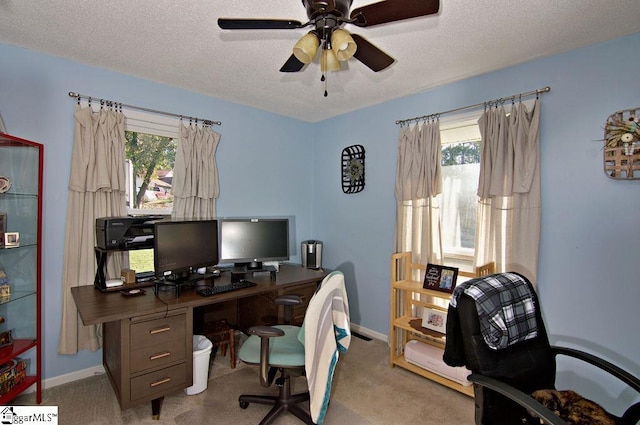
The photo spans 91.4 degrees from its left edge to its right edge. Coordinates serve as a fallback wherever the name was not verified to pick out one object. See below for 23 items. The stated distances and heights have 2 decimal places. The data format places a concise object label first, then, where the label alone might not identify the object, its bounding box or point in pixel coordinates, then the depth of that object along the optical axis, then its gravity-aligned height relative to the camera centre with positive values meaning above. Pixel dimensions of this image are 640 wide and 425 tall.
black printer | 2.23 -0.15
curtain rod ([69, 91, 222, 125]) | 2.36 +0.88
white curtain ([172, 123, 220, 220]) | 2.86 +0.36
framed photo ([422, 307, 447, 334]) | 2.52 -0.86
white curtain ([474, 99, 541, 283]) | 2.18 +0.19
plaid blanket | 1.45 -0.45
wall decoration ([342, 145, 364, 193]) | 3.39 +0.50
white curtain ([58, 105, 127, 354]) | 2.31 +0.07
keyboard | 2.24 -0.57
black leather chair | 1.37 -0.70
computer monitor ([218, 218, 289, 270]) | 2.85 -0.26
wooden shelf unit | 2.48 -0.85
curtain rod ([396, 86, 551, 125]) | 2.18 +0.87
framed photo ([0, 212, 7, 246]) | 1.97 -0.08
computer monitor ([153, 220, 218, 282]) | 2.24 -0.27
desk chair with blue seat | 1.73 -0.84
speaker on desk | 3.55 -0.47
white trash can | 2.21 -1.10
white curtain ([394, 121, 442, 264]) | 2.74 +0.20
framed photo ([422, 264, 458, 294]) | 2.44 -0.51
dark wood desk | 1.85 -0.79
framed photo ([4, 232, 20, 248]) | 1.98 -0.18
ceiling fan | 1.29 +0.84
